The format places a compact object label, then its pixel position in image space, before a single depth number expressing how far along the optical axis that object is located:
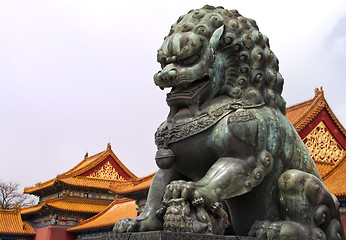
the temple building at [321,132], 16.34
